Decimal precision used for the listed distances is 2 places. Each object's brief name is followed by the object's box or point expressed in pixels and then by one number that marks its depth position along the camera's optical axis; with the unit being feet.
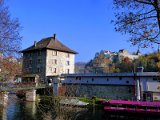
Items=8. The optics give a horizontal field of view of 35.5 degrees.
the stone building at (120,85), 134.82
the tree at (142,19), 28.19
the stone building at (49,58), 212.02
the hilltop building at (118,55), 443.32
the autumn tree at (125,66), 303.89
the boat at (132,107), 107.25
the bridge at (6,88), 47.69
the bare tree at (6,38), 44.70
